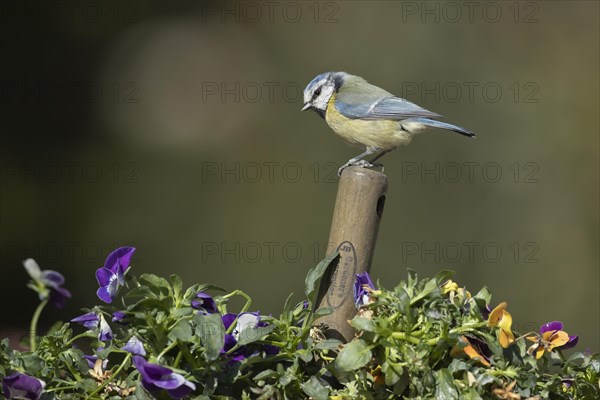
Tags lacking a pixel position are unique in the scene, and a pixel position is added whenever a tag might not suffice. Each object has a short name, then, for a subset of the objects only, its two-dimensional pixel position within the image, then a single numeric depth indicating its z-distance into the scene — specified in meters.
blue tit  6.42
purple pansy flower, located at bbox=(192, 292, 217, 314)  6.02
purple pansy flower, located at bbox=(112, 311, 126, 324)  6.01
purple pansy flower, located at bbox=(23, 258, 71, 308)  5.94
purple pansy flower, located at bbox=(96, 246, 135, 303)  6.02
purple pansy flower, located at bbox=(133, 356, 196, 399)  5.96
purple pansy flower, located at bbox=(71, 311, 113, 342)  6.02
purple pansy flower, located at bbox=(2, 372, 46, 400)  5.97
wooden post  6.07
